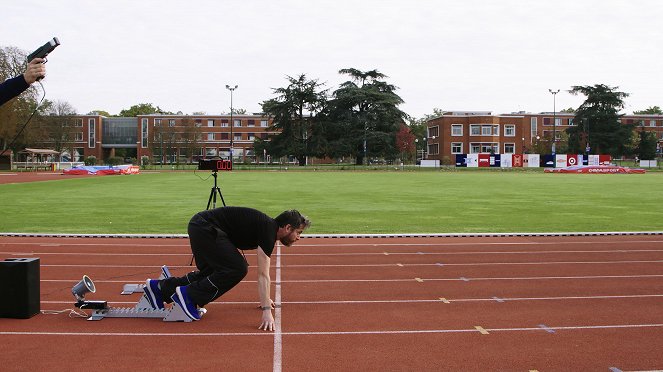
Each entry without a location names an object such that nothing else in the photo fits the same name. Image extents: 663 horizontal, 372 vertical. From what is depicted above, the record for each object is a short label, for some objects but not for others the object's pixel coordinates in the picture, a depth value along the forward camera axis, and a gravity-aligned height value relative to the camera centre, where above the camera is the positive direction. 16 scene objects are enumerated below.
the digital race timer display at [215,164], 10.45 +0.08
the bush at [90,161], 85.79 +1.13
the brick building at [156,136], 105.94 +6.25
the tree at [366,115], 85.25 +7.75
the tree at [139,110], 142.12 +13.99
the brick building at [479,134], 98.50 +5.66
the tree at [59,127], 98.25 +7.07
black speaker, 6.15 -1.23
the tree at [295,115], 86.12 +7.84
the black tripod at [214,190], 10.37 -0.38
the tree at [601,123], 98.12 +7.40
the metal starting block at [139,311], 6.28 -1.52
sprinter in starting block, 6.05 -0.82
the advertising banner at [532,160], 74.69 +1.03
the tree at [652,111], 140.88 +13.83
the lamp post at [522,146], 100.93 +3.85
